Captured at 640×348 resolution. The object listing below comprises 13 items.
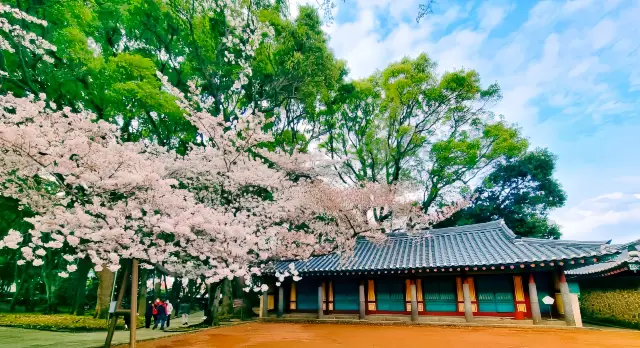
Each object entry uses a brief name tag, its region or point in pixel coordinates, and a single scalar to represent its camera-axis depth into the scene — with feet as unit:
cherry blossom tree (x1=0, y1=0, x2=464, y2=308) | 26.73
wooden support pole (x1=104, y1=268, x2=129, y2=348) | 23.17
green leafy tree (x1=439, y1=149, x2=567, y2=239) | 85.97
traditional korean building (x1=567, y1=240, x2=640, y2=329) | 44.32
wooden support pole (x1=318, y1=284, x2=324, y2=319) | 62.23
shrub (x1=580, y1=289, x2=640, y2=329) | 44.91
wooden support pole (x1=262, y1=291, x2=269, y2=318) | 67.36
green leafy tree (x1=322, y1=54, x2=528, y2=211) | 71.61
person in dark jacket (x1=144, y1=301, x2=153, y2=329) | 53.11
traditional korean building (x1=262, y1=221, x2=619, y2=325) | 47.50
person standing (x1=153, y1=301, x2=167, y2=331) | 50.37
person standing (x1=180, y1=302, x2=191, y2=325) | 58.49
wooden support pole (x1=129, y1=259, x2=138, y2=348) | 16.46
